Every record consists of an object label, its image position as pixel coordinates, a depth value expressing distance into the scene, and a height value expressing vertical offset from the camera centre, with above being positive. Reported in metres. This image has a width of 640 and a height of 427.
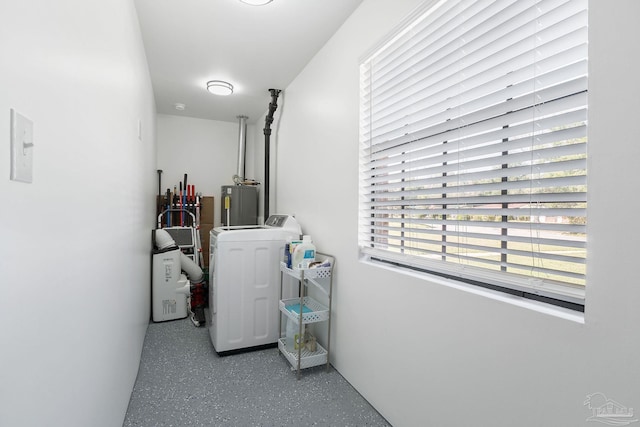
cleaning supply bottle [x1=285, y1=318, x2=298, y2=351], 2.58 -1.01
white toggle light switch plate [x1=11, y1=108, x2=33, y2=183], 0.62 +0.12
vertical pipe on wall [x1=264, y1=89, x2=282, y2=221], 3.76 +0.72
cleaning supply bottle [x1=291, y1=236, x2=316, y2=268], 2.44 -0.33
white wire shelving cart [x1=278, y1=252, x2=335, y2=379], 2.33 -0.78
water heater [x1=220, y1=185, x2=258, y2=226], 4.34 +0.09
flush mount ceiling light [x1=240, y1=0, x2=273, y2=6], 2.04 +1.34
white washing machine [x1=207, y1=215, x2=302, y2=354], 2.66 -0.64
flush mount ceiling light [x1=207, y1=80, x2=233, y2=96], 3.37 +1.33
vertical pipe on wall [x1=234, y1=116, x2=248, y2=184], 4.76 +0.98
